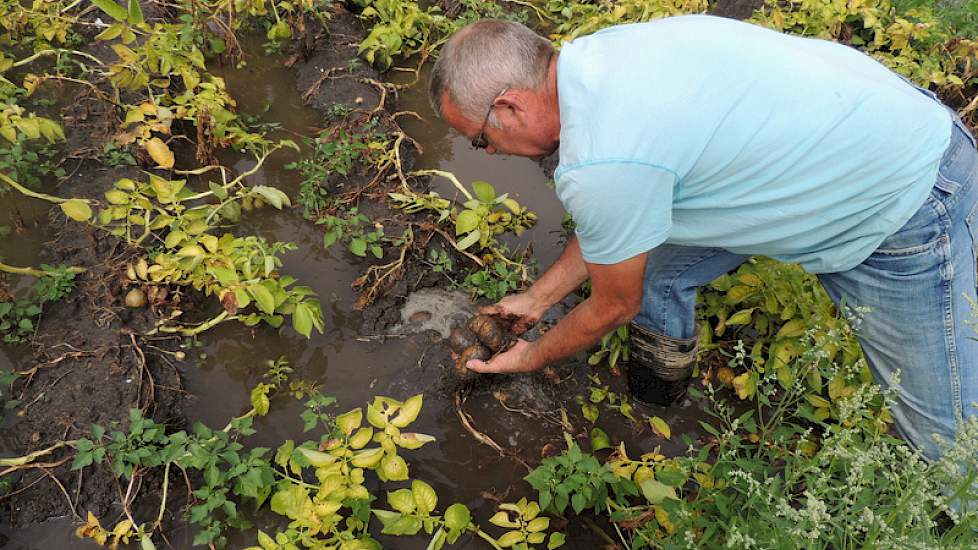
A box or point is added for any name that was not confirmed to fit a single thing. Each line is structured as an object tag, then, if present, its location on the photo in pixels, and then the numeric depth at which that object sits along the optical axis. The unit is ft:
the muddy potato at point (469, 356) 8.79
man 5.38
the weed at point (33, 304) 8.39
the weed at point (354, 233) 9.70
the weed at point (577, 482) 7.20
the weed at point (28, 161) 9.91
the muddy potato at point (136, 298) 8.81
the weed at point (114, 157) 10.57
